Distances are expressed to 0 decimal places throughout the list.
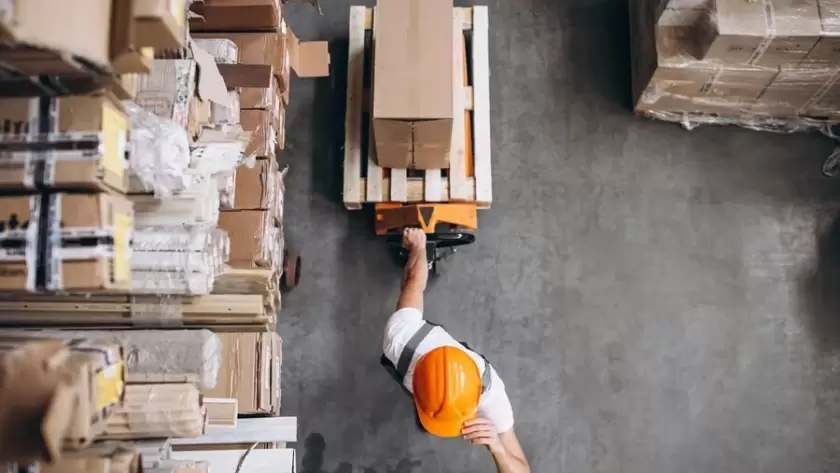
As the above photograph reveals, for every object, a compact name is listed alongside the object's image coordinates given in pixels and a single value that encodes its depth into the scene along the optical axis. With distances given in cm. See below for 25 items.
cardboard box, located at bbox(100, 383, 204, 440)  216
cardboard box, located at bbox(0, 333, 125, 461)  144
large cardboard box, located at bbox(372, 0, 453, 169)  314
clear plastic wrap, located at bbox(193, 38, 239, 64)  330
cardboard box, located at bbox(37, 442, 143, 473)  167
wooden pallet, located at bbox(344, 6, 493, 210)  370
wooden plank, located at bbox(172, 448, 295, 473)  303
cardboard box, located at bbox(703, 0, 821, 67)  327
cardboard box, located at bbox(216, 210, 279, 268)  305
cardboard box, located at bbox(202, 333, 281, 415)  305
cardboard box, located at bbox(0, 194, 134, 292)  180
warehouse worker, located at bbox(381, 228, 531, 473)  265
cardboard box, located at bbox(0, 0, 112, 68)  149
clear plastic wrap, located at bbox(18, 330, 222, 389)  238
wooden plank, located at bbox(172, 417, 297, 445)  305
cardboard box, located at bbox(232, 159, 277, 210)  316
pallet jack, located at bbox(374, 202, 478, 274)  358
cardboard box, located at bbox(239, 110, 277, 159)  323
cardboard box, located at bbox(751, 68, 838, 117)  354
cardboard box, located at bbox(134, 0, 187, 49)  164
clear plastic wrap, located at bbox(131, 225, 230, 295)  232
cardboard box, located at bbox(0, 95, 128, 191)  179
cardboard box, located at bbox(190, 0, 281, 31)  333
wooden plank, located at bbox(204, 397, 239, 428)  290
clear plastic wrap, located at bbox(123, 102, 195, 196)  204
